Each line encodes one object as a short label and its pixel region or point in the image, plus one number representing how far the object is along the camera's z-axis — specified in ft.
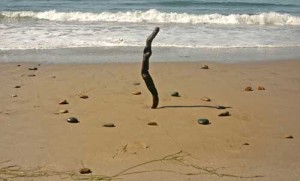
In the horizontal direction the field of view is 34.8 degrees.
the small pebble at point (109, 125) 16.00
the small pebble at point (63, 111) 17.69
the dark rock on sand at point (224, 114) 17.43
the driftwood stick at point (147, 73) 17.69
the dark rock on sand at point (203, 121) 16.39
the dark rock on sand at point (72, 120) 16.40
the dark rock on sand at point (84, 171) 12.12
